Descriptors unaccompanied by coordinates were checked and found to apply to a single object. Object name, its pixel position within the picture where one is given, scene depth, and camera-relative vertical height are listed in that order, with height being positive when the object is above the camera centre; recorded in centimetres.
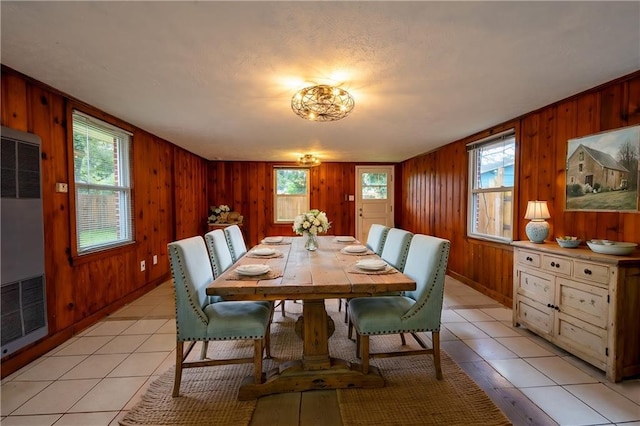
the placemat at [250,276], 176 -45
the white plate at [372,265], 191 -41
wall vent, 195 -29
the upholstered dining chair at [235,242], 295 -40
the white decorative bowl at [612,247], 196 -30
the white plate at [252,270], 179 -41
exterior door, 668 +11
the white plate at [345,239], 339 -43
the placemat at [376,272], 188 -44
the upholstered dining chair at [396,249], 248 -41
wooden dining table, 163 -51
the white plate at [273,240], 337 -43
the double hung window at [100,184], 276 +21
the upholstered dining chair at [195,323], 176 -73
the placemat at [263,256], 246 -44
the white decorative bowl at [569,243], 234 -32
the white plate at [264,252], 249 -42
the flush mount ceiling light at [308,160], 492 +76
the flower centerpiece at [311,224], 263 -18
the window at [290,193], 655 +24
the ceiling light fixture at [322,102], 219 +79
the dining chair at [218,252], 238 -41
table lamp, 265 -17
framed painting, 214 +26
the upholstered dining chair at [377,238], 304 -37
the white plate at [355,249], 262 -41
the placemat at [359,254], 256 -44
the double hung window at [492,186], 348 +22
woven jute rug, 160 -118
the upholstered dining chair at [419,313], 185 -71
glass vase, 284 -39
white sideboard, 190 -73
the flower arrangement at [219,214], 605 -21
